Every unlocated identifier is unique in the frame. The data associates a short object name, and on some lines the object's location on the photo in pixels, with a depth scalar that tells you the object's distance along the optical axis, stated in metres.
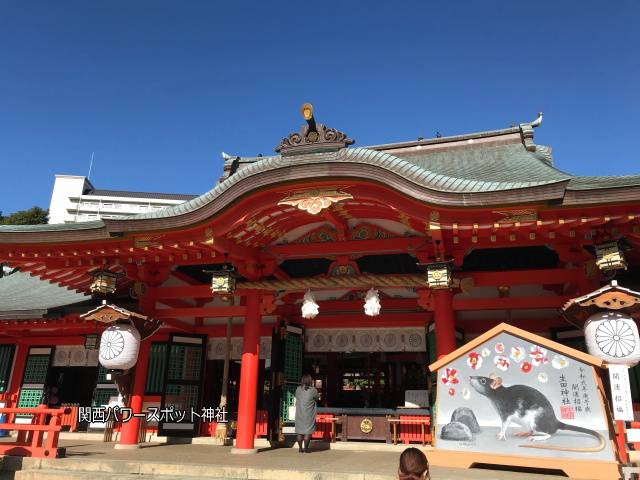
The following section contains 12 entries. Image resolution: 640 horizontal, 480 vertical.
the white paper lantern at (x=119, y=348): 9.26
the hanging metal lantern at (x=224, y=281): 9.38
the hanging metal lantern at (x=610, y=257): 7.05
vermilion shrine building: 7.76
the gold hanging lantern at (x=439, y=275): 8.15
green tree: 46.32
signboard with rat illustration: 5.67
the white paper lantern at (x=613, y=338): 6.48
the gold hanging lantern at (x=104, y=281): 9.82
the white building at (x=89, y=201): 67.50
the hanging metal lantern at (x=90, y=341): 12.09
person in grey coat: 9.32
